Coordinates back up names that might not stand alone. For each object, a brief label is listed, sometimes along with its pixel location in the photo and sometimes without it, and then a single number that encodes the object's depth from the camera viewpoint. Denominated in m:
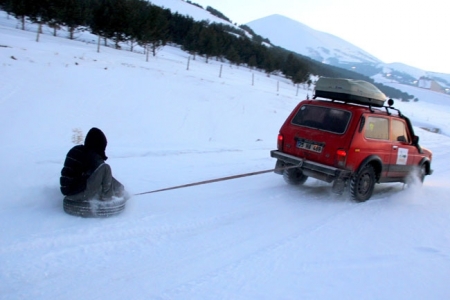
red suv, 6.47
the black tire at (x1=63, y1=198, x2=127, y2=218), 4.86
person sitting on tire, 4.87
